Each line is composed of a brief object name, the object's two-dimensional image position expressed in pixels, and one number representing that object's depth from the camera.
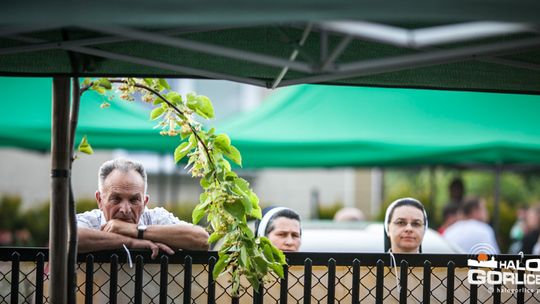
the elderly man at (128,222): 8.74
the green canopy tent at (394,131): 15.57
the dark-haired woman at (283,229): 10.49
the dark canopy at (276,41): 4.92
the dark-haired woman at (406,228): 10.57
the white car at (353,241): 13.50
